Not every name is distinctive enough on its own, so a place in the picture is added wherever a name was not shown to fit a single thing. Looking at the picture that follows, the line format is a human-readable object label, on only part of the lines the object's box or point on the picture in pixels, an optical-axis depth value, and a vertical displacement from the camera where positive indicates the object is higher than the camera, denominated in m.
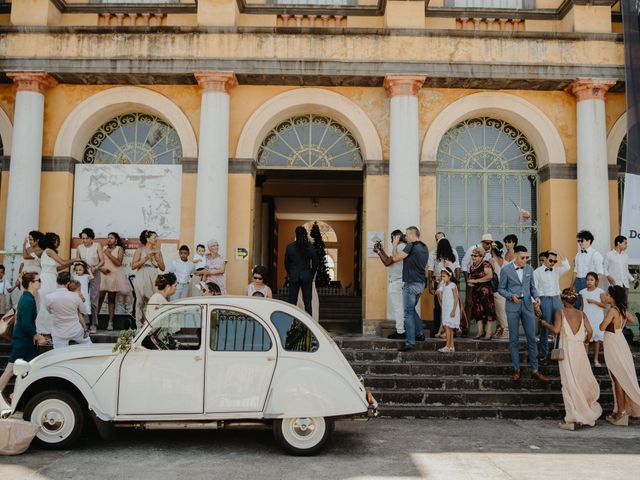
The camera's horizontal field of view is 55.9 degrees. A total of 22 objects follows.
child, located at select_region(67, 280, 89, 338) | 8.05 -0.04
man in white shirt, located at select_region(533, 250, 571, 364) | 9.31 +0.01
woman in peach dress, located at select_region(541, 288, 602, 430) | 7.68 -0.99
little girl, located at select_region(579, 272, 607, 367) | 9.41 -0.22
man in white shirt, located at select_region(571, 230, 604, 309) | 10.31 +0.53
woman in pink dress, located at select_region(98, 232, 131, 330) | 10.62 +0.19
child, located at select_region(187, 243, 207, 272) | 10.61 +0.50
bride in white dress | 9.38 +0.35
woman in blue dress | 7.27 -0.59
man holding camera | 9.52 +0.17
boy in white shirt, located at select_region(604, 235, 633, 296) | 10.50 +0.51
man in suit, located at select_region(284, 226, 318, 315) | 9.88 +0.38
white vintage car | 6.12 -1.00
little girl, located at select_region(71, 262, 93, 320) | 9.38 +0.14
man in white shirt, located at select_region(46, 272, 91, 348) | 7.89 -0.37
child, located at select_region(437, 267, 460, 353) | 9.41 -0.26
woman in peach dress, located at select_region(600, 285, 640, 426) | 7.93 -0.90
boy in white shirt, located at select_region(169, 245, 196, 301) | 10.60 +0.32
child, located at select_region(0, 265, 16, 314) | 10.59 -0.07
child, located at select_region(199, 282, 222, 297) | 8.68 -0.02
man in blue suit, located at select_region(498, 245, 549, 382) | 8.70 -0.17
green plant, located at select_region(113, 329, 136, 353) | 6.26 -0.58
